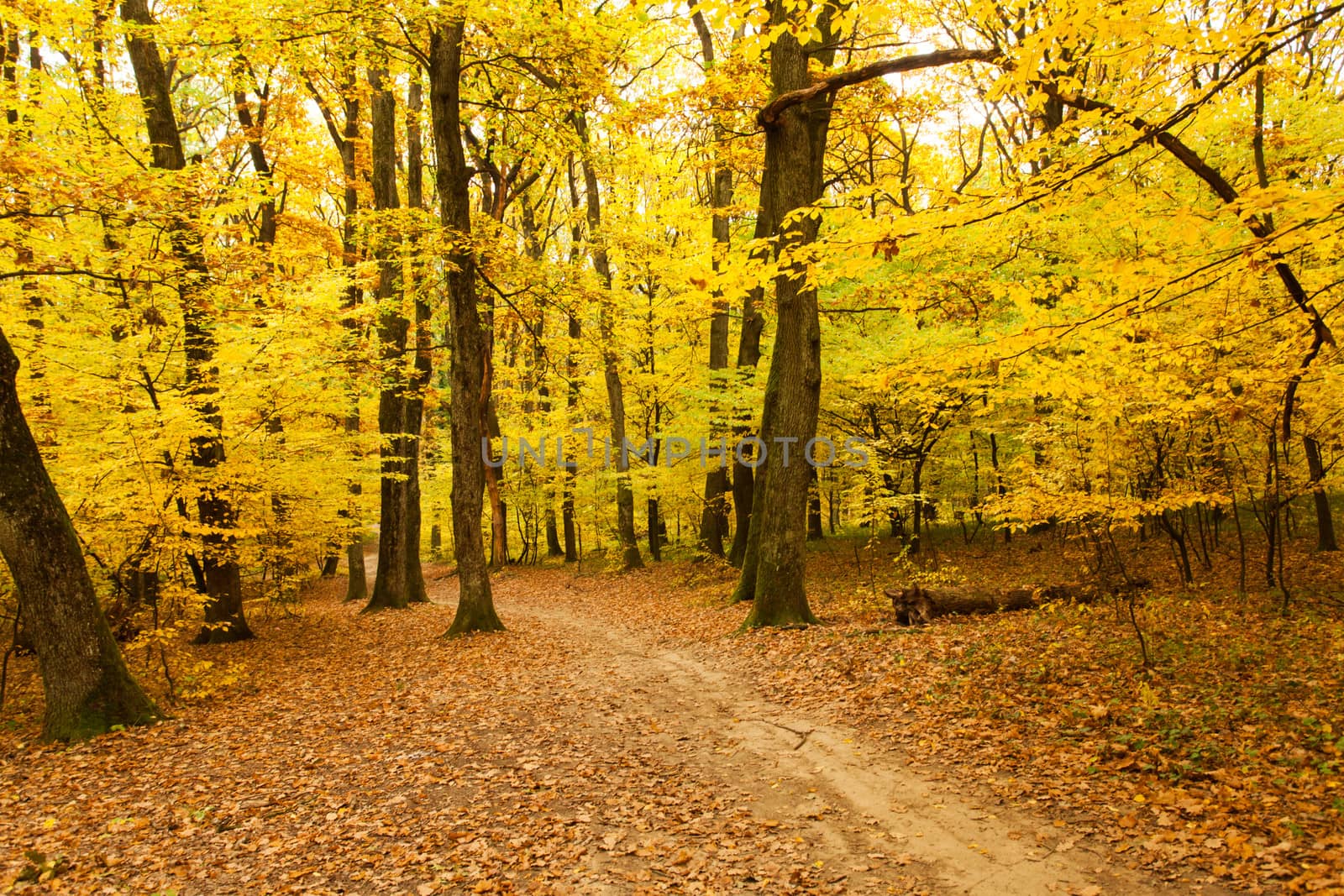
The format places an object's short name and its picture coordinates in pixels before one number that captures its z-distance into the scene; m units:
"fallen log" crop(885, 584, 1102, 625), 9.16
